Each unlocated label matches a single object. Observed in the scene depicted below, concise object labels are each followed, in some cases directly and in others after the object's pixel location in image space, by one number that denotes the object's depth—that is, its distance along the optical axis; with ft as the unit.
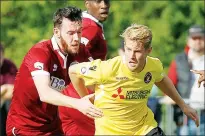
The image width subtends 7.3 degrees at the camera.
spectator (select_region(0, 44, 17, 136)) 68.92
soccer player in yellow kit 48.11
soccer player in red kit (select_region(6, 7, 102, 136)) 47.25
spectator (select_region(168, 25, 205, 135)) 69.42
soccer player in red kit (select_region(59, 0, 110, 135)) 57.20
